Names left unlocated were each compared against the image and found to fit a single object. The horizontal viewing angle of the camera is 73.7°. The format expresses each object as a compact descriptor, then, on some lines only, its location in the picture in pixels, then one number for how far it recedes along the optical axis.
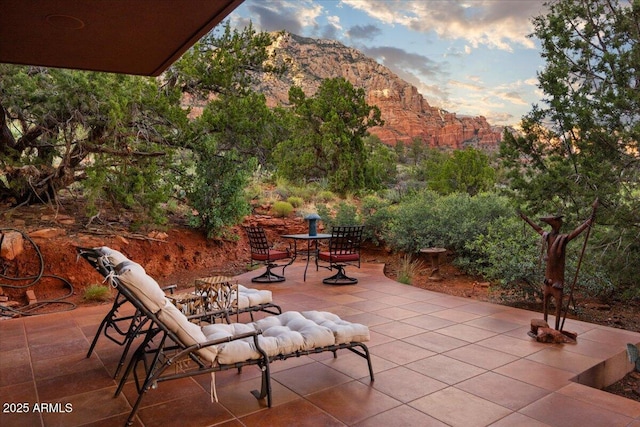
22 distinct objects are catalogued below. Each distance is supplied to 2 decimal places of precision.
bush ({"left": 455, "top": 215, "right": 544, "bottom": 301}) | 5.77
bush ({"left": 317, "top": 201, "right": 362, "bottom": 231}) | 9.71
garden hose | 5.43
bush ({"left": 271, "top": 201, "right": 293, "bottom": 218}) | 11.19
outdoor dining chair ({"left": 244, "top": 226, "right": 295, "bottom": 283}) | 6.82
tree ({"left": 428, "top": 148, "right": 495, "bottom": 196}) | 14.58
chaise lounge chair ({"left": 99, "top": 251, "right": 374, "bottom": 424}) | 2.49
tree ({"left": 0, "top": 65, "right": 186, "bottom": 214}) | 6.56
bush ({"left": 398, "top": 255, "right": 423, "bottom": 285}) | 6.91
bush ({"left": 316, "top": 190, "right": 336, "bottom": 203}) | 13.22
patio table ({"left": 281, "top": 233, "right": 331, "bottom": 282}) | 6.87
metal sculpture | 3.99
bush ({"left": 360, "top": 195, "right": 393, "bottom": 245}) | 9.52
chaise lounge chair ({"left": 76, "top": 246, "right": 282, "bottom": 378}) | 2.83
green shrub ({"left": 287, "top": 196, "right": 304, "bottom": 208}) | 12.07
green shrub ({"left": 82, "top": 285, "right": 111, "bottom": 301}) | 5.98
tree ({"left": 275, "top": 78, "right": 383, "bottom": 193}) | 15.06
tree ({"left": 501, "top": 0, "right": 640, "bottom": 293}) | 4.78
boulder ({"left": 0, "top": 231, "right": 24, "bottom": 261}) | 6.43
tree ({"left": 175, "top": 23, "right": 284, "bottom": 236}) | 8.88
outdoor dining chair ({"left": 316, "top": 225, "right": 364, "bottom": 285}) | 6.69
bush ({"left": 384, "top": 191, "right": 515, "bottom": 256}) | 7.86
